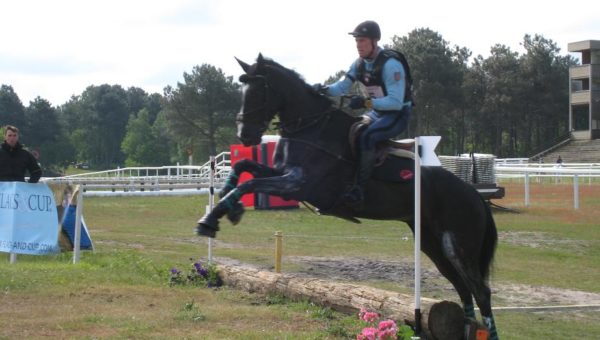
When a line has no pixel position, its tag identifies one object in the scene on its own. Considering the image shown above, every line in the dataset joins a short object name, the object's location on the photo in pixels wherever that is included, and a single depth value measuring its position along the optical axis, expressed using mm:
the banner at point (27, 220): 12945
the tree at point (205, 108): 65062
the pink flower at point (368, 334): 6758
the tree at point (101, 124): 108250
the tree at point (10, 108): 87062
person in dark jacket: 13672
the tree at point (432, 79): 64625
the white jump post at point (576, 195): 23531
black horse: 6980
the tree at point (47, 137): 81562
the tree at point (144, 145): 93812
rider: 7180
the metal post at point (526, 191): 25541
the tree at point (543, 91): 72062
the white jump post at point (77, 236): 12430
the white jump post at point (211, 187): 11088
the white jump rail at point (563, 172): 23106
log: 7156
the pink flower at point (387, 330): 6781
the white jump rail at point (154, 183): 30109
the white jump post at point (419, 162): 6777
